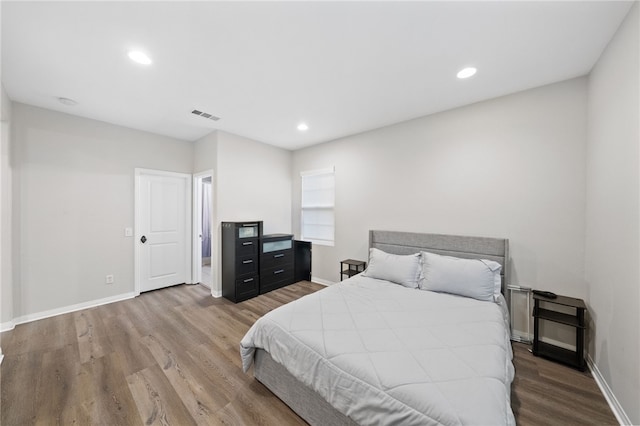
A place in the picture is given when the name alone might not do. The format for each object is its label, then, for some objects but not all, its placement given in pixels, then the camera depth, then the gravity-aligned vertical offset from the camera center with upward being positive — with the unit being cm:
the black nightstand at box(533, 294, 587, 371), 201 -102
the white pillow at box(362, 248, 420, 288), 270 -71
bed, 110 -88
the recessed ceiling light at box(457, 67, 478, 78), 215 +136
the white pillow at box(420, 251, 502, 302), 229 -69
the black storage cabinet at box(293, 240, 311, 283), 462 -104
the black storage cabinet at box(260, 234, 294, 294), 399 -95
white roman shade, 435 +9
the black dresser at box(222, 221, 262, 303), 357 -82
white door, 387 -35
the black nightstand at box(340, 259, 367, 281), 368 -93
